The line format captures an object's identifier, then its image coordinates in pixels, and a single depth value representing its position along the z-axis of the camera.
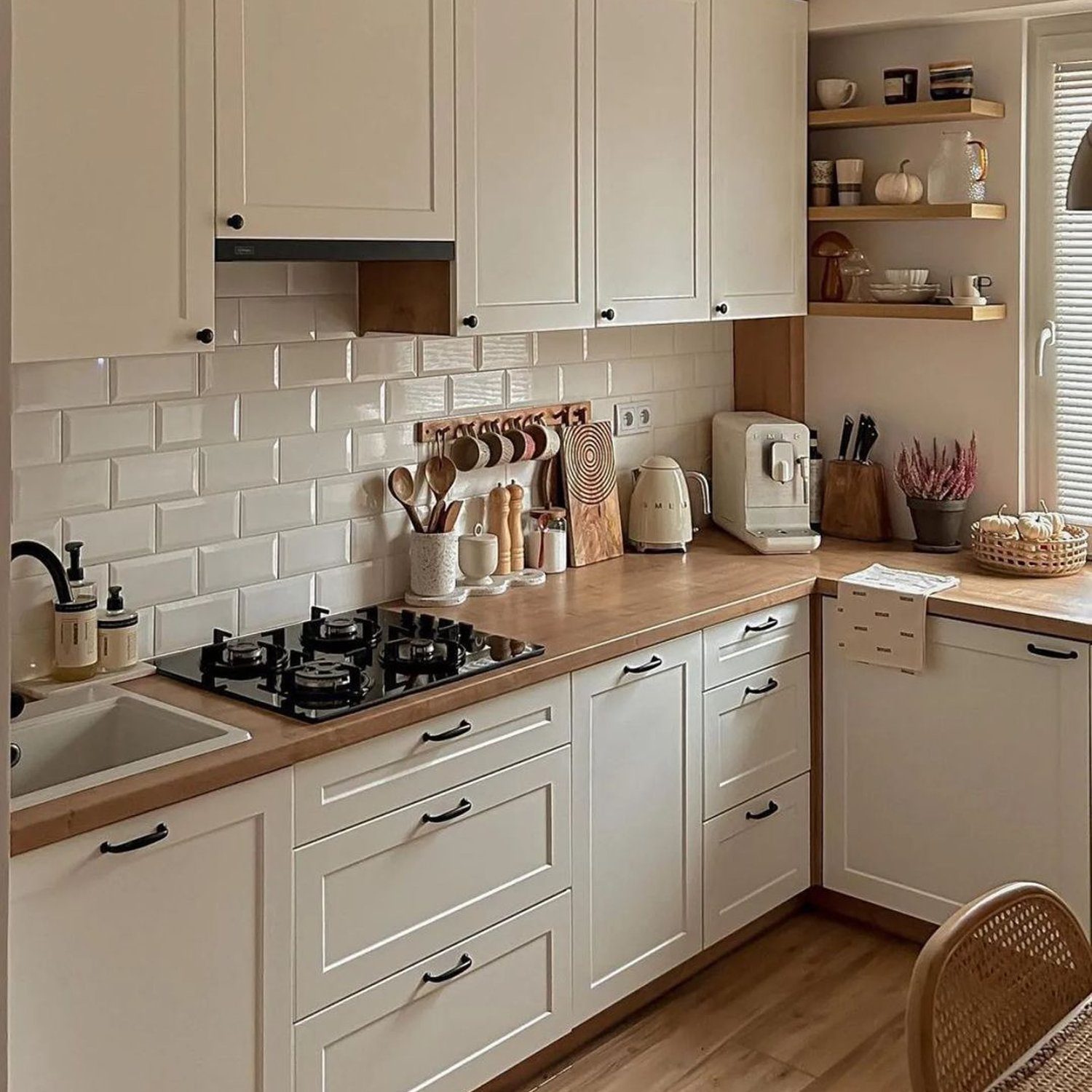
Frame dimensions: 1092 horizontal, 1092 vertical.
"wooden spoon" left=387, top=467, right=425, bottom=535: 3.20
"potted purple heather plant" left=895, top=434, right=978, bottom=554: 3.76
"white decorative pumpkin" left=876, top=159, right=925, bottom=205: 3.69
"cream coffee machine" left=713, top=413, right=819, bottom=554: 3.87
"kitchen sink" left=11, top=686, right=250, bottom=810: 2.36
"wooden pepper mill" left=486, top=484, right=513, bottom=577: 3.40
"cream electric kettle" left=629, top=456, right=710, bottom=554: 3.72
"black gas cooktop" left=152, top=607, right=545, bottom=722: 2.52
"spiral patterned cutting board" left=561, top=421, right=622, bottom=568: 3.61
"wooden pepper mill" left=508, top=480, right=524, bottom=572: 3.43
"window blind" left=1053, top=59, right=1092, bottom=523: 3.58
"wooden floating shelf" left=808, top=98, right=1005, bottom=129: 3.55
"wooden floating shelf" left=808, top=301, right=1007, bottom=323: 3.62
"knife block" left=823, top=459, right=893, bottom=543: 3.93
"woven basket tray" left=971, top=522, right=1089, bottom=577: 3.48
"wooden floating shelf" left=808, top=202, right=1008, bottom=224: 3.56
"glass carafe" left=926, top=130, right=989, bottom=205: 3.62
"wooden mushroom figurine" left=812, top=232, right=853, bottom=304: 3.94
